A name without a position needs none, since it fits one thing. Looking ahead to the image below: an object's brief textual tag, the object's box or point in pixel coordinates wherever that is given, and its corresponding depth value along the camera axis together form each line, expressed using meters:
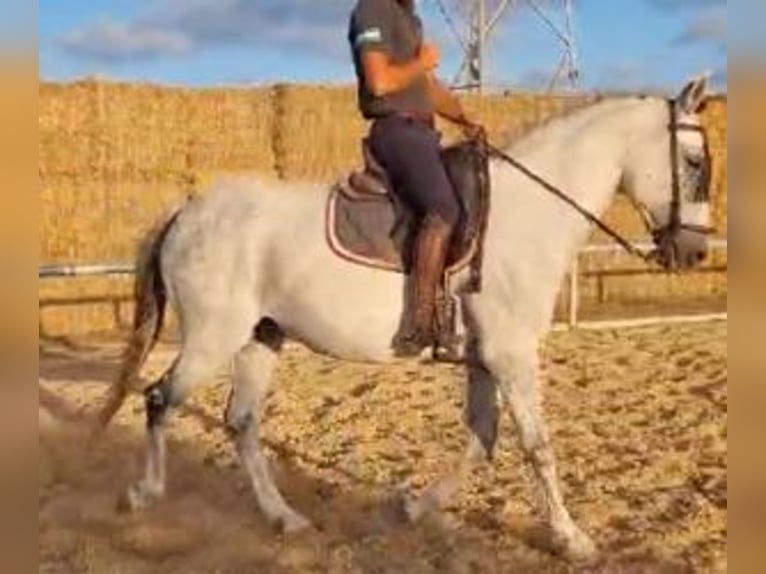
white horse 4.82
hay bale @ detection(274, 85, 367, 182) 13.82
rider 4.77
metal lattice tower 24.34
